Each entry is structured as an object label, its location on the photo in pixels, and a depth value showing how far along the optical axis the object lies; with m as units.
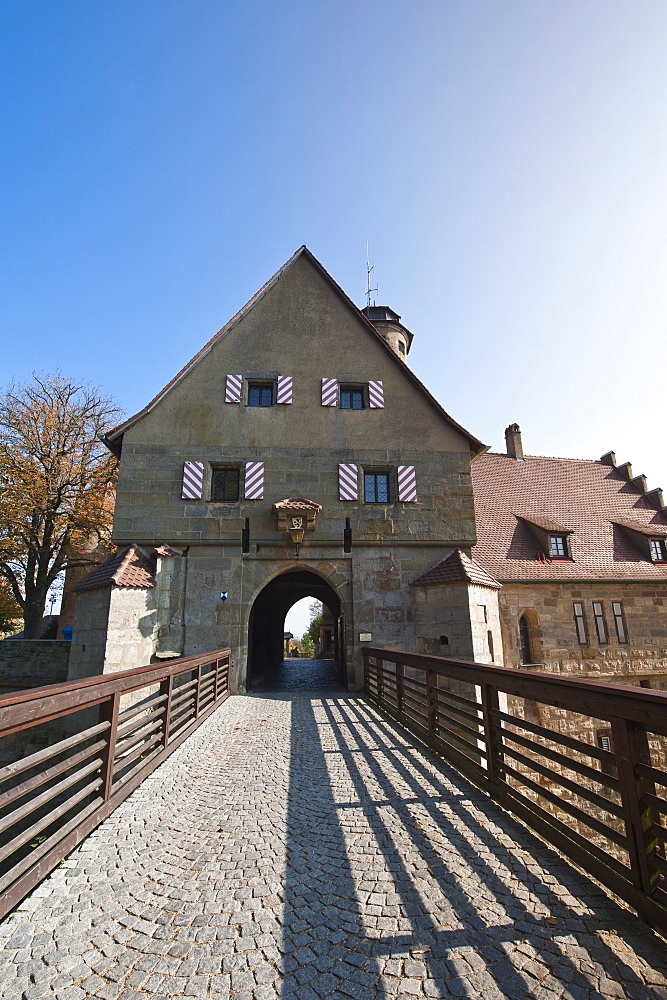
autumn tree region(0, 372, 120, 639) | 17.58
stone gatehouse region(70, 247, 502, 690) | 10.53
